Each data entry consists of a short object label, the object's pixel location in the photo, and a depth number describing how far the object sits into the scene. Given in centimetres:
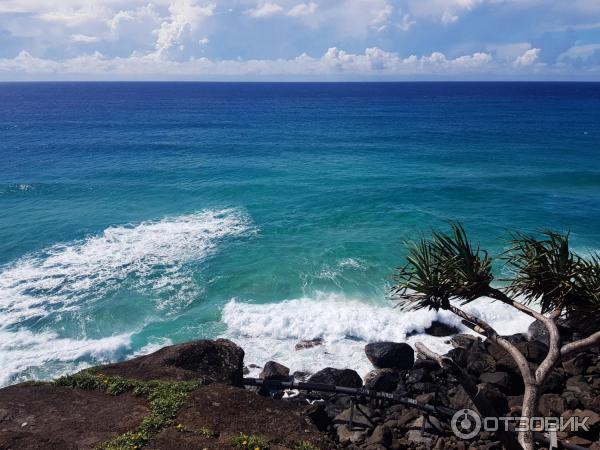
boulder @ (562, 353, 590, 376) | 1833
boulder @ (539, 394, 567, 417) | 1566
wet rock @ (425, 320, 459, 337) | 2386
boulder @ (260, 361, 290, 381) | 1991
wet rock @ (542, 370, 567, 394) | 1716
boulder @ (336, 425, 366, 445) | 1481
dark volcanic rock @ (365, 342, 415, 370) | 2080
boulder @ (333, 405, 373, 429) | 1552
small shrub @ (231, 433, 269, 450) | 1188
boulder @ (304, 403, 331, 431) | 1584
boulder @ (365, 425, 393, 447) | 1428
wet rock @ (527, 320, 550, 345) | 2230
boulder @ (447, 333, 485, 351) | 2159
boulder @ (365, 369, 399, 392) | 1880
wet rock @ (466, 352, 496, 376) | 1900
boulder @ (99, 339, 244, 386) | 1667
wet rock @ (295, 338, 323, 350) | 2323
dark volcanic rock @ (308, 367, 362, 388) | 1905
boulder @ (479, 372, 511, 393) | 1762
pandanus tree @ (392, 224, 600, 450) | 1149
